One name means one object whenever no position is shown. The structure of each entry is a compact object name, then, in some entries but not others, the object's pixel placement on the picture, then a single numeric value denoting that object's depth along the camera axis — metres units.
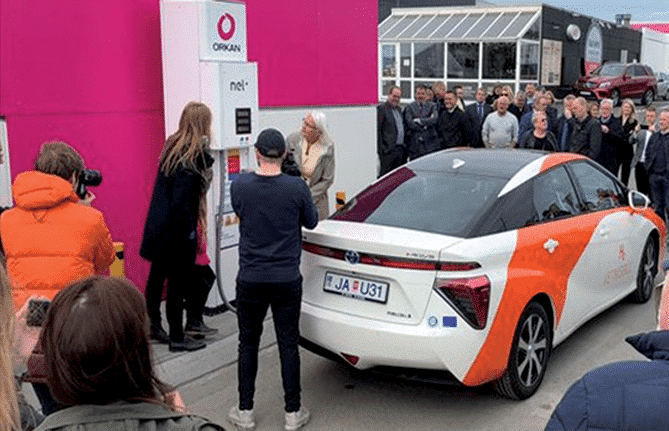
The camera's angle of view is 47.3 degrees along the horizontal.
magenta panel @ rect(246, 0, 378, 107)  7.77
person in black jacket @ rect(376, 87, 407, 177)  11.19
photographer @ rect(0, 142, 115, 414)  3.77
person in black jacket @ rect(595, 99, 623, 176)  11.66
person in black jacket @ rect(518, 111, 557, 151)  9.66
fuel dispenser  6.36
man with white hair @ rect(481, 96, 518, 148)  11.09
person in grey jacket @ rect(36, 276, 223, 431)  1.68
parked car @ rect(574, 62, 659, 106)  31.33
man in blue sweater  4.48
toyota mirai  4.45
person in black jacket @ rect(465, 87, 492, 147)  12.15
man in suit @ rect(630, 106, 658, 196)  10.84
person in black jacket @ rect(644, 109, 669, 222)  9.83
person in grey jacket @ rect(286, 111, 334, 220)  7.02
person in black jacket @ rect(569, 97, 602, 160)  10.53
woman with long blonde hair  5.46
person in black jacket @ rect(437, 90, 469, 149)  11.98
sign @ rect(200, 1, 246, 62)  6.32
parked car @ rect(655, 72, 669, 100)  38.65
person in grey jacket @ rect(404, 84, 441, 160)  11.38
